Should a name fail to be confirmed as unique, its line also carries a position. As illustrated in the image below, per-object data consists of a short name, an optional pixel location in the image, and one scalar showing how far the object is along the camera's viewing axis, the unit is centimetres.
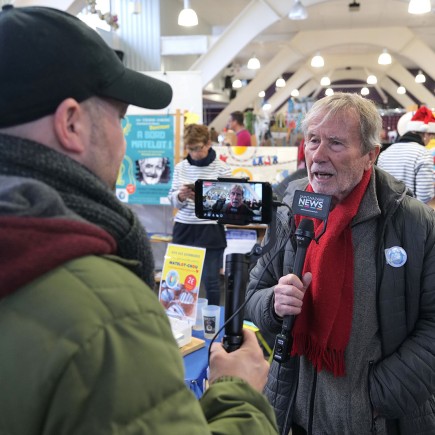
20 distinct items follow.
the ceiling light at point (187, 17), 609
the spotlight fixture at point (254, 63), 1068
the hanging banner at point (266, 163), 564
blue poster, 504
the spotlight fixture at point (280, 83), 1483
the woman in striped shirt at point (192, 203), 382
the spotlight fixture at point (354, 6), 792
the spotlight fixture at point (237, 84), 1495
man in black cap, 56
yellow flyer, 202
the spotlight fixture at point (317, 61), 1121
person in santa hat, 378
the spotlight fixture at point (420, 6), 571
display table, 168
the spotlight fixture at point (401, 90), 1759
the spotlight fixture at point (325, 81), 1591
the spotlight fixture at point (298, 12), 647
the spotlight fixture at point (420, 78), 1421
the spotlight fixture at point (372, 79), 1523
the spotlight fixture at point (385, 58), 1060
